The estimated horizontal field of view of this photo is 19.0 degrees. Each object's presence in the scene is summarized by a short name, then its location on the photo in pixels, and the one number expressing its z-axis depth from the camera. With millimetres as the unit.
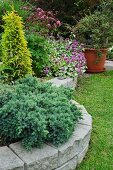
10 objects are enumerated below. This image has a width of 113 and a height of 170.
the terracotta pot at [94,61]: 6160
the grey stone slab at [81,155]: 3176
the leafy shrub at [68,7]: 7652
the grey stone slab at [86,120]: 3419
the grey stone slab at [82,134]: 3128
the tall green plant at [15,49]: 4168
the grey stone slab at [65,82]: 4693
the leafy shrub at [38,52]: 4875
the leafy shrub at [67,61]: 5035
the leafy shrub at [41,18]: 5933
